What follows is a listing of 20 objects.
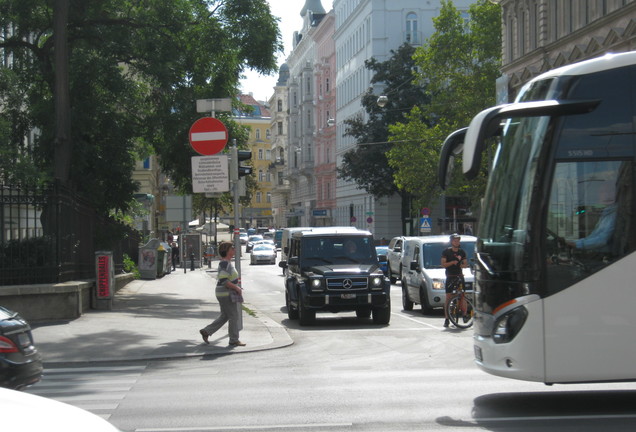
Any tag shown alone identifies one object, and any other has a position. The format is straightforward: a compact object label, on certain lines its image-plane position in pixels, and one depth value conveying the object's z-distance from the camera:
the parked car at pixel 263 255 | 65.94
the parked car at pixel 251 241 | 93.61
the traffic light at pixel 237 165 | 16.78
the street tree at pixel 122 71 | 25.19
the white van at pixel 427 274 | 21.36
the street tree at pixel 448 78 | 51.94
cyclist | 18.41
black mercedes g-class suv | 18.59
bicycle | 17.89
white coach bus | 8.34
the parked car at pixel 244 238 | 108.38
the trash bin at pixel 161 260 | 41.31
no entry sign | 16.36
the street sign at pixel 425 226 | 48.31
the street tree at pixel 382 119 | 66.44
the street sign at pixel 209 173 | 16.22
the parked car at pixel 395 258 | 37.72
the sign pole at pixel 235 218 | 16.31
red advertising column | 20.23
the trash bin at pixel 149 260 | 39.59
